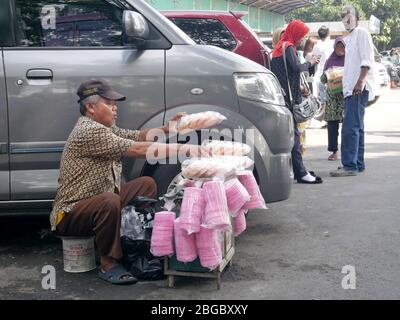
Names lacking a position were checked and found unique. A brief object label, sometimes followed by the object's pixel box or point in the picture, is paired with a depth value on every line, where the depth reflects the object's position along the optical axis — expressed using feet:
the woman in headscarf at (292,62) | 20.56
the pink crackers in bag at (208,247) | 11.13
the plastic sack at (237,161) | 11.60
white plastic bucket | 12.67
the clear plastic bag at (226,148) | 11.80
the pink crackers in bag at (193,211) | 10.94
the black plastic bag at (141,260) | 12.37
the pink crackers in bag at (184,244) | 11.25
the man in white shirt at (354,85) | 21.75
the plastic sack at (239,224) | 13.00
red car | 23.32
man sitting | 11.89
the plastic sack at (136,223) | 12.32
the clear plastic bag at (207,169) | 11.19
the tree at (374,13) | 150.41
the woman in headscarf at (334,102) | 25.68
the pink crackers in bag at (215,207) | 10.73
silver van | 13.33
